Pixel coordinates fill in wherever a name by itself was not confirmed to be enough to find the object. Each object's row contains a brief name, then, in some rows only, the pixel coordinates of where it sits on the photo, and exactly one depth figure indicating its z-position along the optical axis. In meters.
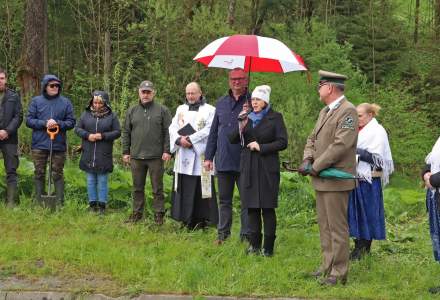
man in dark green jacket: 7.54
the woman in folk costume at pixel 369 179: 6.11
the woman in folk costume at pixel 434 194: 5.03
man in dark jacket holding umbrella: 6.50
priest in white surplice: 7.25
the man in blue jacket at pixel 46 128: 8.03
